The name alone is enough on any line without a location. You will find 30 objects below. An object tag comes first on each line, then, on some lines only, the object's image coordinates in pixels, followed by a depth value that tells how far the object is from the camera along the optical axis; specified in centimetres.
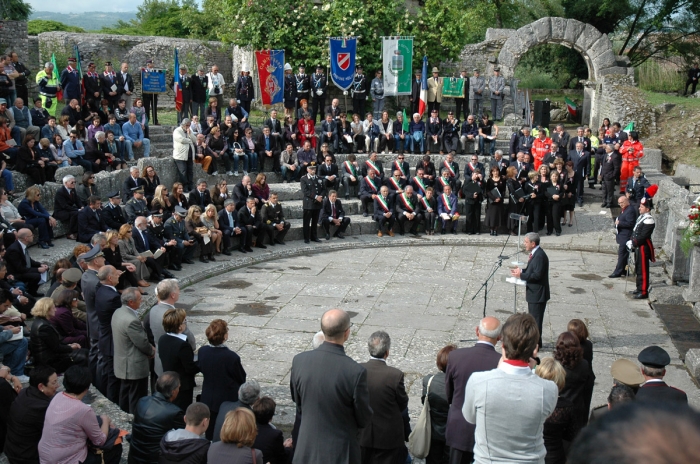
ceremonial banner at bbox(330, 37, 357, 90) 1997
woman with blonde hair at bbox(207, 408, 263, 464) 496
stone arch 2258
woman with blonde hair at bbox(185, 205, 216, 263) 1383
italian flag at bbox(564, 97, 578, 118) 2678
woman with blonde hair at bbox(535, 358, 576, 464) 543
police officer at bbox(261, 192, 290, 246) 1534
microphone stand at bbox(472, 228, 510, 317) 1002
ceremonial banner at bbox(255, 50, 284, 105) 1955
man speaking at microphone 928
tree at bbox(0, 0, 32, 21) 2589
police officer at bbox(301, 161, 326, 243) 1588
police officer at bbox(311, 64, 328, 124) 1992
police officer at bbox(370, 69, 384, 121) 2050
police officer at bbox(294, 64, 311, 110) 1994
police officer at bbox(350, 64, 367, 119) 2028
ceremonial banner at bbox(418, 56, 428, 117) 2072
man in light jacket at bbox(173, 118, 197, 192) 1656
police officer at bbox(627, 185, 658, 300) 1245
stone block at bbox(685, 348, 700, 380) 907
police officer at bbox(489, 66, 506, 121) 2109
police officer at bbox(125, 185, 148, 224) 1339
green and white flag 2034
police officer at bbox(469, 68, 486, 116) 2106
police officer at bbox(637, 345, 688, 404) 536
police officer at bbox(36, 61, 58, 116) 1694
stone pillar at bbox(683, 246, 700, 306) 1145
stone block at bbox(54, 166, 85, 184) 1404
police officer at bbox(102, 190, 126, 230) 1284
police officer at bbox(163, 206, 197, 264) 1339
